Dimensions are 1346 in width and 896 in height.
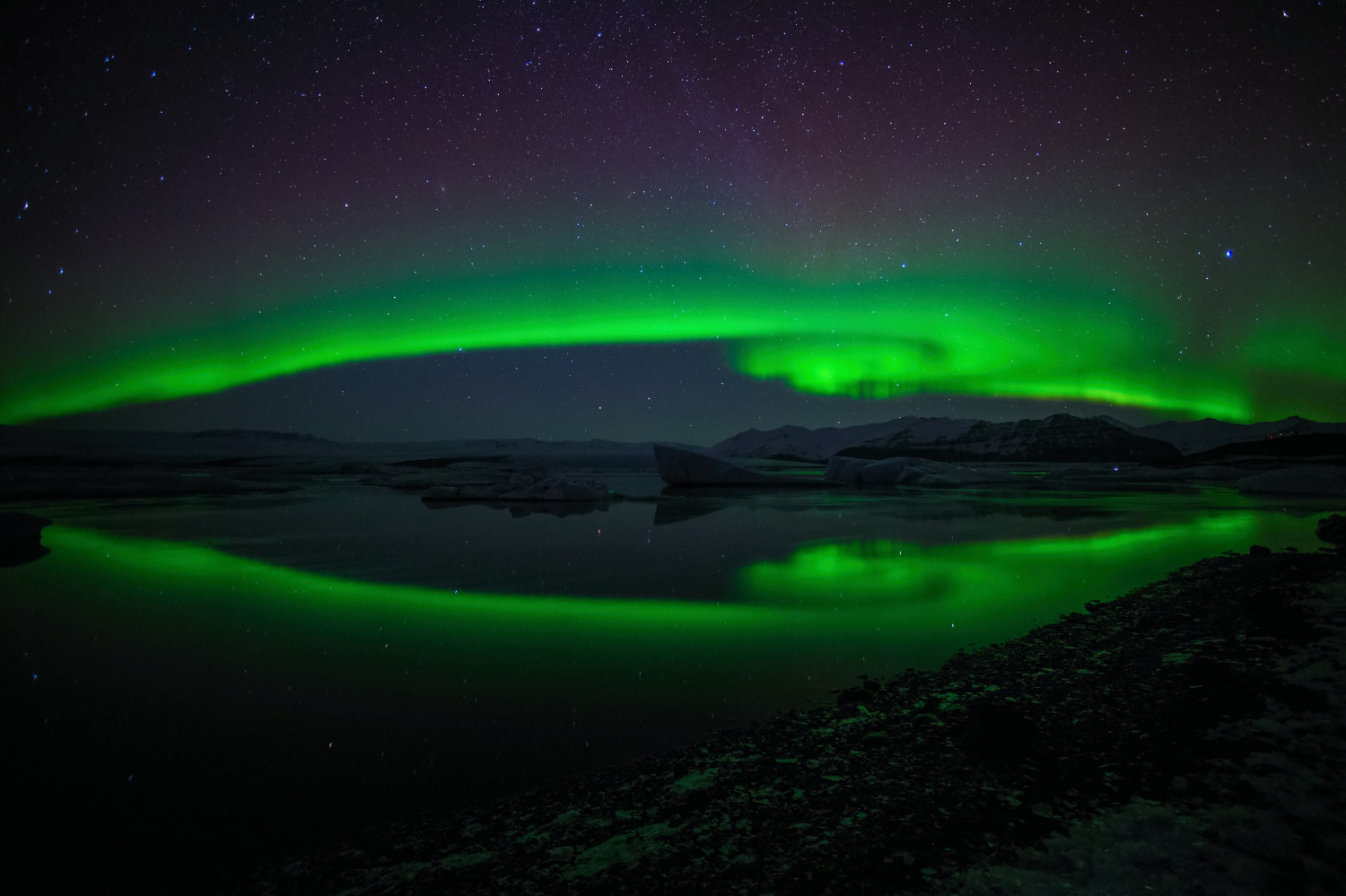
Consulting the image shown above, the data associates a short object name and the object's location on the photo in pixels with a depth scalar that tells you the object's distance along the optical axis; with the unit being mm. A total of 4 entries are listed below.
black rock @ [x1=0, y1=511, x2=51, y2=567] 8000
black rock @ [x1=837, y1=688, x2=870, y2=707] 3094
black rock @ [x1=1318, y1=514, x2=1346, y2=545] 8250
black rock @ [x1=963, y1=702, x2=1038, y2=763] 2457
